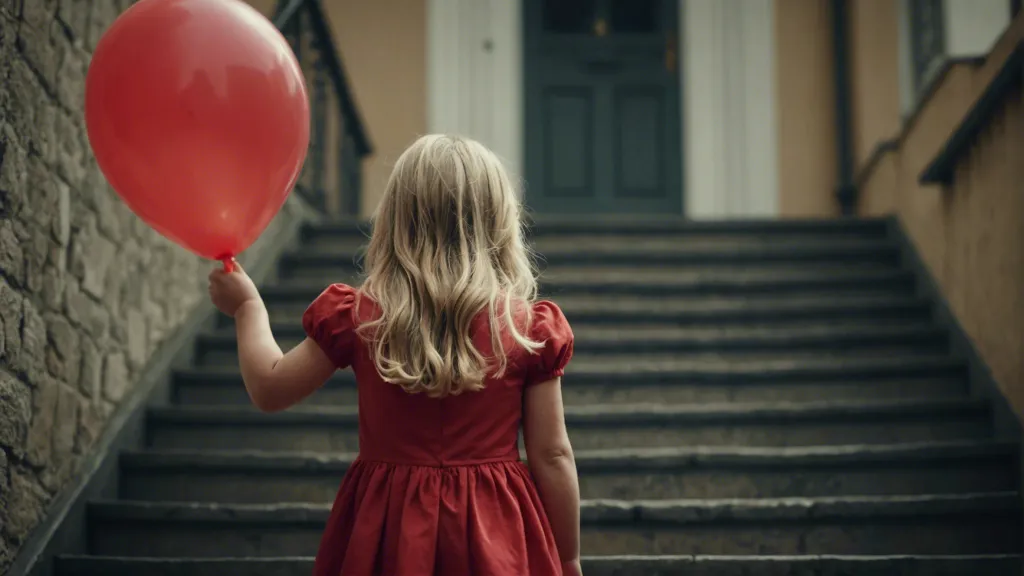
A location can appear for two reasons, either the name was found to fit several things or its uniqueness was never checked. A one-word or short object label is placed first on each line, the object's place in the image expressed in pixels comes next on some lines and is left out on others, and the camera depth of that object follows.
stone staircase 3.42
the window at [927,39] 6.50
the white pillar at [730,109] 7.55
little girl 1.73
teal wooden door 7.68
